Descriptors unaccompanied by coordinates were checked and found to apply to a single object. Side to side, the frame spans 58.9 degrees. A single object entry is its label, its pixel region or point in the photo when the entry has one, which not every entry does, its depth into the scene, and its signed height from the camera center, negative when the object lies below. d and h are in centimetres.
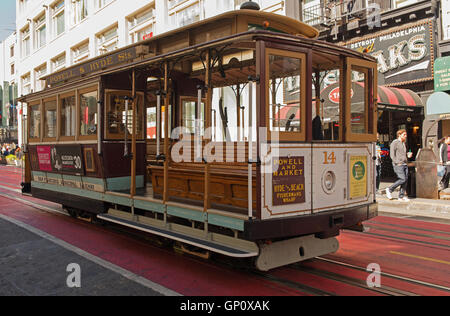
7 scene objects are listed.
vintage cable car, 466 +10
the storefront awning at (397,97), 1235 +157
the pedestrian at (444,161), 1134 -46
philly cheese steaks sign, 1330 +328
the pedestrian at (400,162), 1053 -44
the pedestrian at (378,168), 1182 -65
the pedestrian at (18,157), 3177 -55
